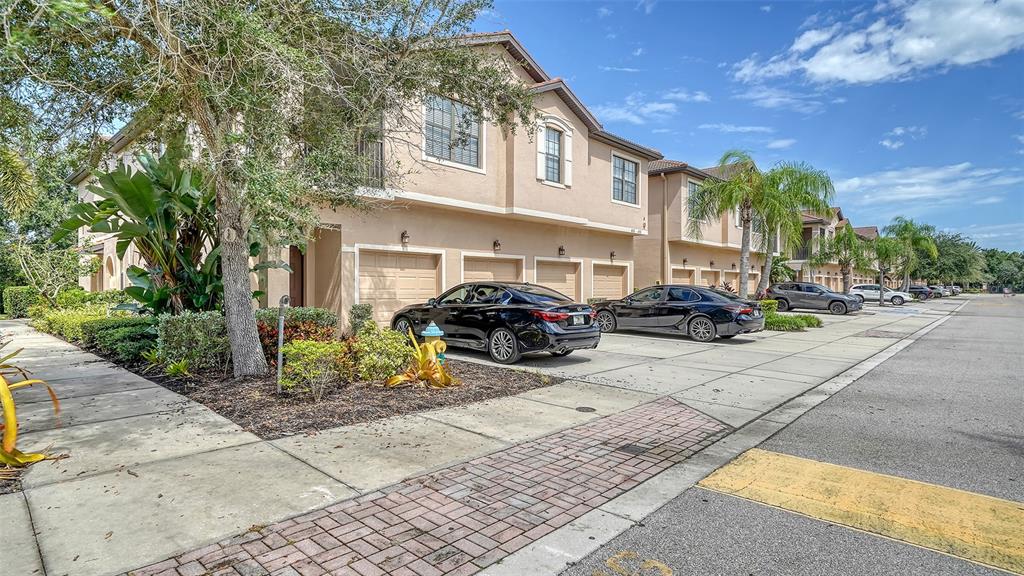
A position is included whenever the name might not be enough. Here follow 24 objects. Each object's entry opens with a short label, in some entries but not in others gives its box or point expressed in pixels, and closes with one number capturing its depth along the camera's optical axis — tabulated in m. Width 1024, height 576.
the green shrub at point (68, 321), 12.34
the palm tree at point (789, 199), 18.78
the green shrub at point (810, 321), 19.15
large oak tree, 5.80
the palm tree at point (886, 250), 38.25
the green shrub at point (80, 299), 16.14
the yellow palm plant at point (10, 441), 4.39
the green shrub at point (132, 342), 9.43
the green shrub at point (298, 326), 9.08
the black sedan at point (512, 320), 9.82
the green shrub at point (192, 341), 8.39
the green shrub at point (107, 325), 10.04
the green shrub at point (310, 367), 6.71
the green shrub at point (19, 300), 19.75
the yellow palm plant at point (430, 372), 7.78
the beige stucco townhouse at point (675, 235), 24.16
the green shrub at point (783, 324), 18.25
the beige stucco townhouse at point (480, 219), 13.25
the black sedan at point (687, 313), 13.98
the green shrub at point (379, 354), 7.69
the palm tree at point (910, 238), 41.91
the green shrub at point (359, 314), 12.72
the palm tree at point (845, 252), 32.53
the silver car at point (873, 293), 39.30
